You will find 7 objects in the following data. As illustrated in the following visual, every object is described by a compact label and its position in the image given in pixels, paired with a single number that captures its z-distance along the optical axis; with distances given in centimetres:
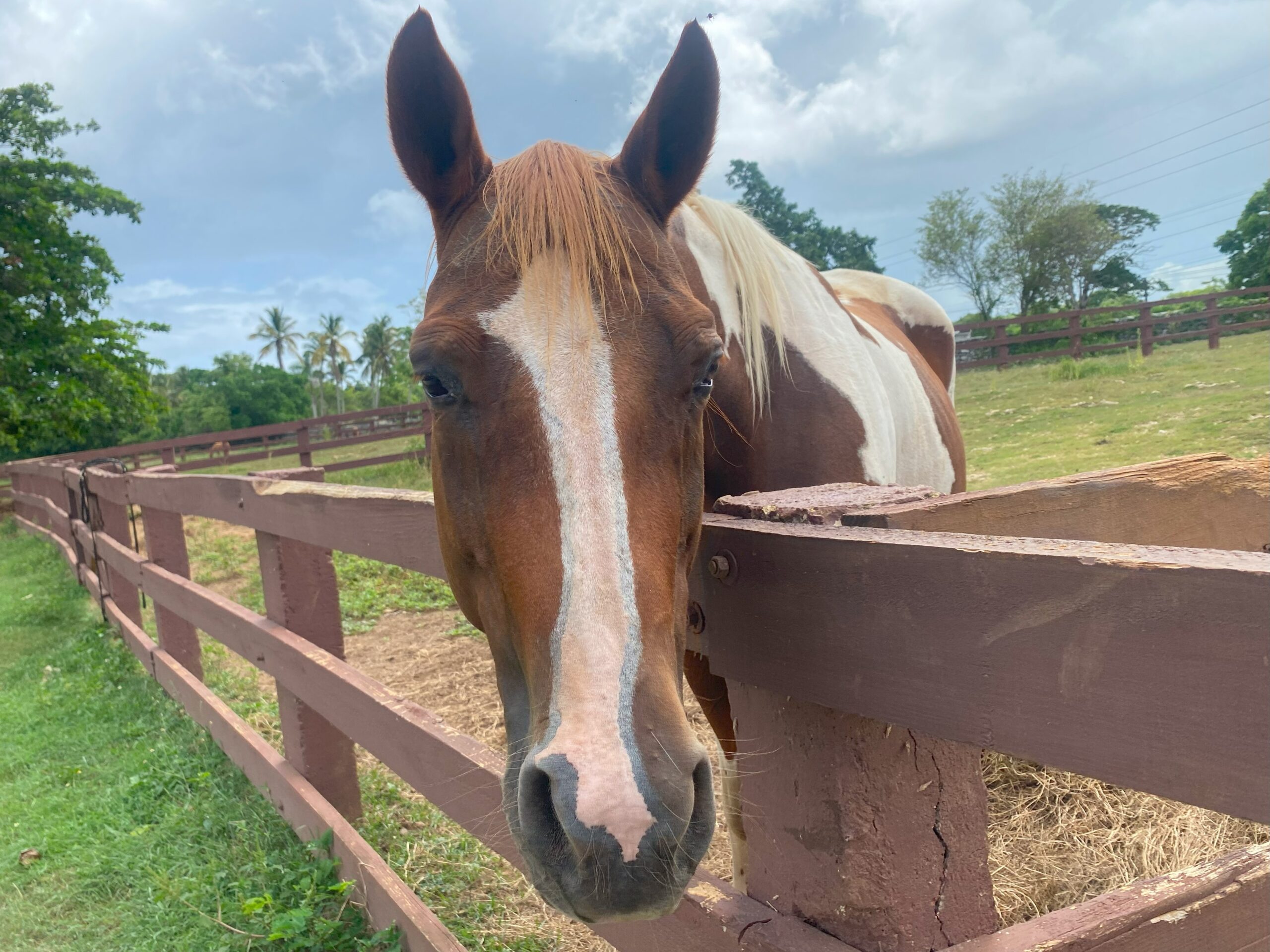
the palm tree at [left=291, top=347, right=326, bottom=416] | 8188
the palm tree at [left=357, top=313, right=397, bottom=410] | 7319
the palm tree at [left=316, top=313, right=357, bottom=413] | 8056
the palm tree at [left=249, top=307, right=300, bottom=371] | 8462
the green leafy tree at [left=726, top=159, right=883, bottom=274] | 3219
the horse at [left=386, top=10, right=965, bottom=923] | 94
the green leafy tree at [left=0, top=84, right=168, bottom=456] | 1664
